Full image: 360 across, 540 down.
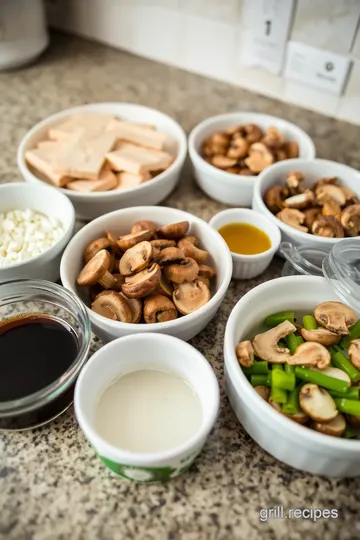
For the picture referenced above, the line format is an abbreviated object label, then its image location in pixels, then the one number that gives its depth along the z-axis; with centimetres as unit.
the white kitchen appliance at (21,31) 122
